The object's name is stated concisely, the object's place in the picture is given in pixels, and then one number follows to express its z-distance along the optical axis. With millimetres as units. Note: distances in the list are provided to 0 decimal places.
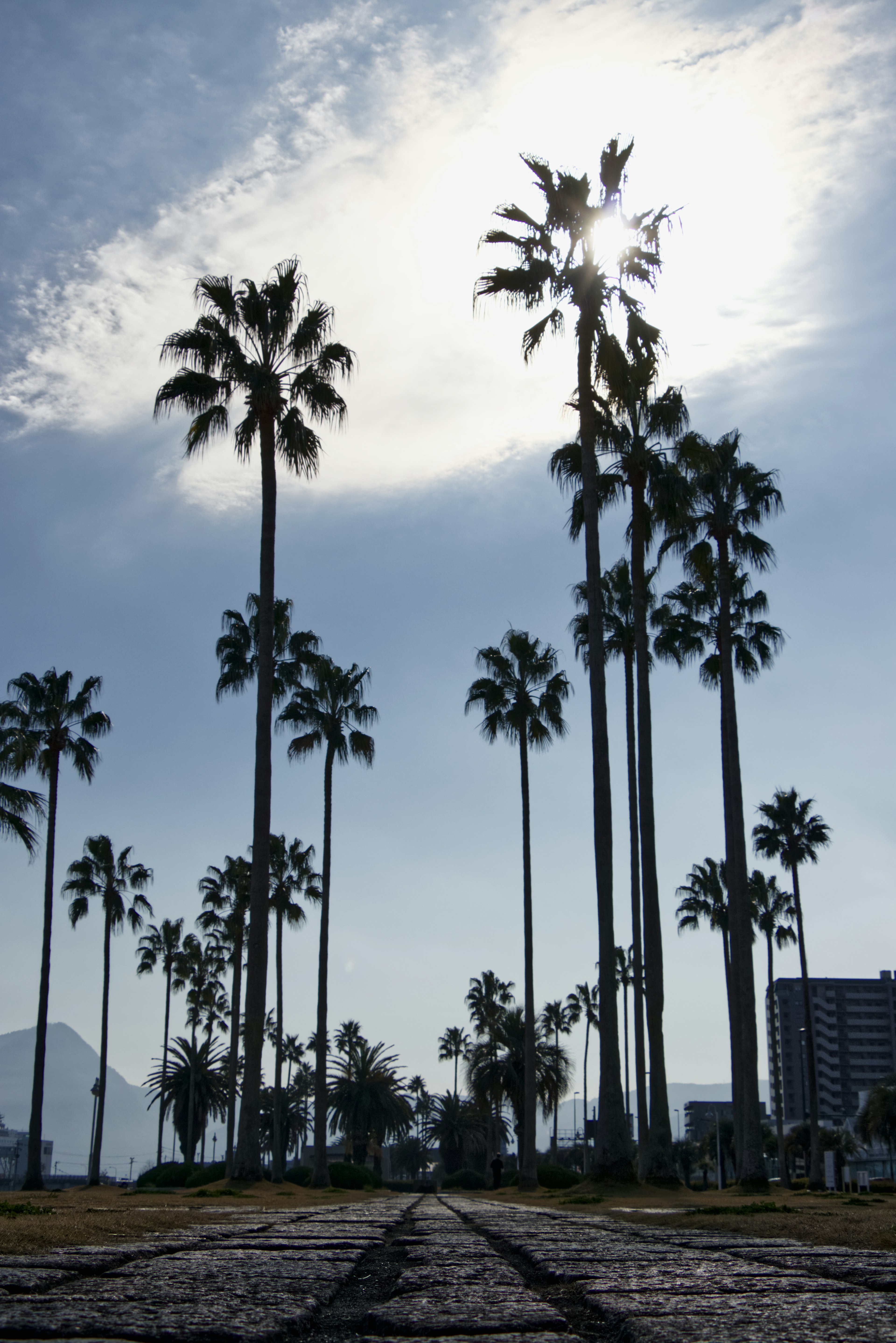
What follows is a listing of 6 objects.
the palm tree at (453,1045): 92312
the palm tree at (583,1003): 86188
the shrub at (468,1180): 60156
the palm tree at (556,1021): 86750
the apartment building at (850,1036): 175125
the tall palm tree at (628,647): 30328
